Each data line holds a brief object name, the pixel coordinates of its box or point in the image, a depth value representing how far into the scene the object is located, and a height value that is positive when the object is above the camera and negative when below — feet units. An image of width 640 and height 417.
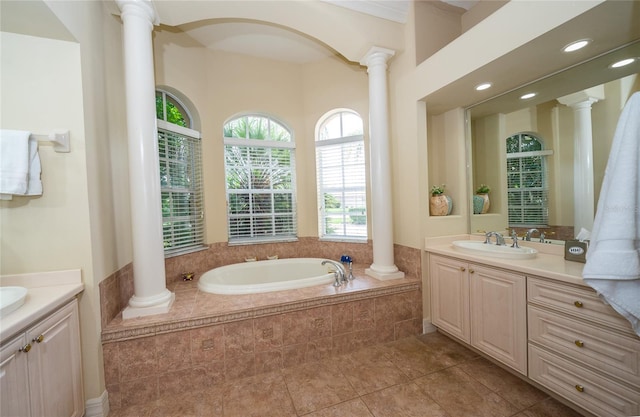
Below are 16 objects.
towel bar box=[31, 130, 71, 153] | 4.65 +1.37
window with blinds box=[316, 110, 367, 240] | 10.82 +1.13
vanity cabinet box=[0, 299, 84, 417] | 3.41 -2.40
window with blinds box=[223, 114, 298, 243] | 10.71 +1.14
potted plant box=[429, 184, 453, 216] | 8.46 -0.16
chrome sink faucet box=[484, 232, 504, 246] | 7.29 -1.21
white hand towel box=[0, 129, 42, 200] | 4.25 +0.88
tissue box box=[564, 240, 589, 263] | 5.38 -1.24
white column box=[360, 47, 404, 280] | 8.37 +1.24
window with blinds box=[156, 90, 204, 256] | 8.64 +1.13
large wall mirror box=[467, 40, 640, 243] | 5.34 +1.30
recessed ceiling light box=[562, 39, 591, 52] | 5.03 +3.00
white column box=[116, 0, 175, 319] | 5.90 +1.21
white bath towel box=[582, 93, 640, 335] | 3.81 -0.63
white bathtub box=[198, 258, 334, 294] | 8.90 -2.56
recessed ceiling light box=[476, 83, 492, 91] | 6.94 +3.06
